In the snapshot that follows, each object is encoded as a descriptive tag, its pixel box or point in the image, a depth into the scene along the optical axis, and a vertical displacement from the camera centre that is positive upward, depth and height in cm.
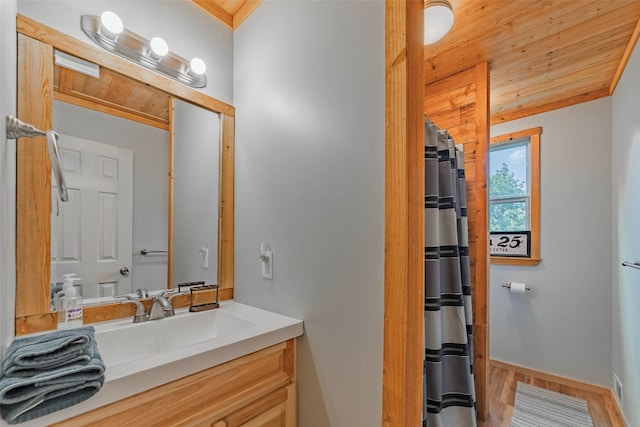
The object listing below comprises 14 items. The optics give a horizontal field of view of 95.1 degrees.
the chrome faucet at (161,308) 132 -43
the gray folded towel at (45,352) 74 -37
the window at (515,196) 270 +19
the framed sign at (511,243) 274 -27
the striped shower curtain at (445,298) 142 -45
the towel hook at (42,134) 79 +22
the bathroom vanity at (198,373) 80 -54
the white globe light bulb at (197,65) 151 +78
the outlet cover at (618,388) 206 -126
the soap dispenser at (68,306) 112 -36
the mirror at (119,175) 106 +17
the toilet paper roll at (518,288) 266 -66
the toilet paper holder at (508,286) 268 -66
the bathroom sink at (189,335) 95 -49
